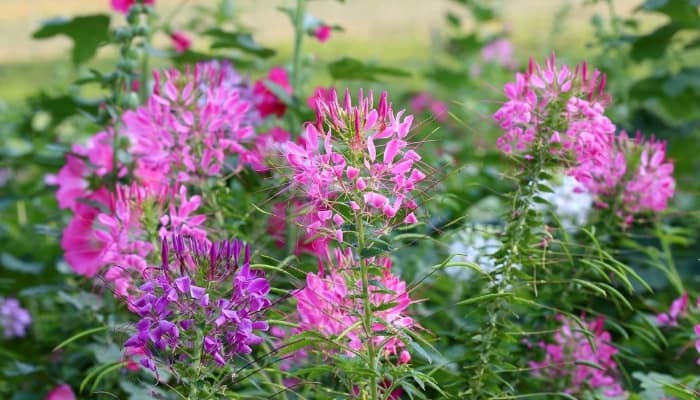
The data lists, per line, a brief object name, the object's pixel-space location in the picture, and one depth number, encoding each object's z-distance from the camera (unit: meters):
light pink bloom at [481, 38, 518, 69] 6.42
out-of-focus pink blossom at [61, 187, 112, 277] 3.26
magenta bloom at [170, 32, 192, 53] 3.95
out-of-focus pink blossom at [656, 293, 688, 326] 3.17
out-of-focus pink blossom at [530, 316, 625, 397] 3.07
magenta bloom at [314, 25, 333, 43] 3.75
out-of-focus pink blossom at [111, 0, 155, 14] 3.72
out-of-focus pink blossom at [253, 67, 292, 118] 3.61
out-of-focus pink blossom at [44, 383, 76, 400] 3.29
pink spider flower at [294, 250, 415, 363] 2.77
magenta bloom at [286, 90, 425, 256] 2.71
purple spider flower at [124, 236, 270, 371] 2.67
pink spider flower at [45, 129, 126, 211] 3.37
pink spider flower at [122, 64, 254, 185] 3.00
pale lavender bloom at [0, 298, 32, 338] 3.68
